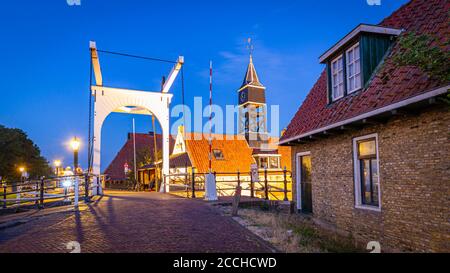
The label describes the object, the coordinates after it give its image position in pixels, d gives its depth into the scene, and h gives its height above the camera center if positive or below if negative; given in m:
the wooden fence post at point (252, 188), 16.12 -1.35
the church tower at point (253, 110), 36.06 +5.32
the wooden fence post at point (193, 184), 15.89 -1.14
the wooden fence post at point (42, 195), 11.22 -1.15
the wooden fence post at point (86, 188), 12.74 -1.02
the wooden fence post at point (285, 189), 14.59 -1.30
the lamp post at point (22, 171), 38.62 -1.19
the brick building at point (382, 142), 6.51 +0.41
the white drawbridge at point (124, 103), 16.28 +3.02
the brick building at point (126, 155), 42.72 +0.74
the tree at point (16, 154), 39.97 +0.93
